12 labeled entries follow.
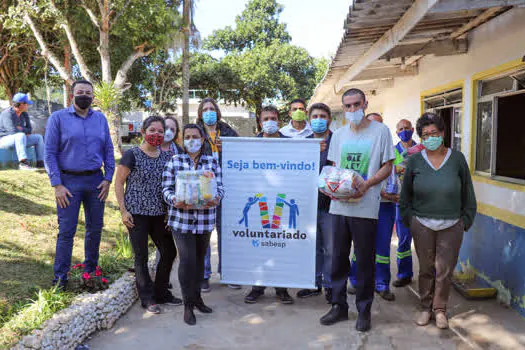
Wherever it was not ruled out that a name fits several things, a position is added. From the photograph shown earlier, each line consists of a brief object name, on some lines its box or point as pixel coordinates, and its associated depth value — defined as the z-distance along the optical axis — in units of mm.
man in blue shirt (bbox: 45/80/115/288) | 4059
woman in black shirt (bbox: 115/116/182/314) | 4023
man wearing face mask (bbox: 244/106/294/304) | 4562
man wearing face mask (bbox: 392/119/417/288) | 5074
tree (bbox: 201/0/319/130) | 28062
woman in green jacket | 3799
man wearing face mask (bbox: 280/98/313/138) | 4688
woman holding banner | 4631
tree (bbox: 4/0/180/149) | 12430
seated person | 7453
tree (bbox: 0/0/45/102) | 16047
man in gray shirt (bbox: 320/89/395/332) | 3762
